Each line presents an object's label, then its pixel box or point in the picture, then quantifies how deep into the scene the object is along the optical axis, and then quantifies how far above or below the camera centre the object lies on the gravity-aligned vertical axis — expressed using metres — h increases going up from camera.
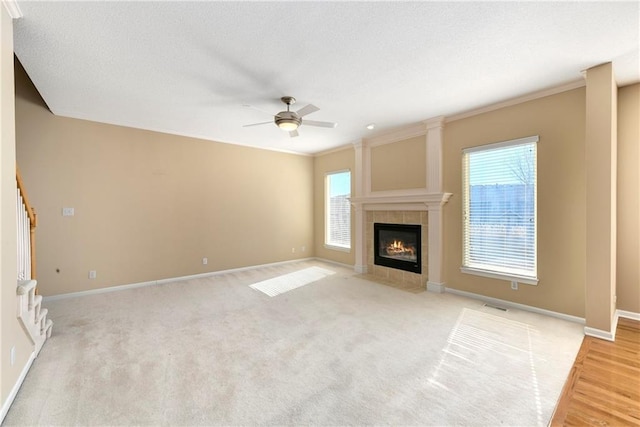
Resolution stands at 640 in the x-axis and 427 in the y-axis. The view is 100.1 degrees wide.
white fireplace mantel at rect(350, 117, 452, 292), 4.43 +0.21
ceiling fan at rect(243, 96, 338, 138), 3.25 +1.16
